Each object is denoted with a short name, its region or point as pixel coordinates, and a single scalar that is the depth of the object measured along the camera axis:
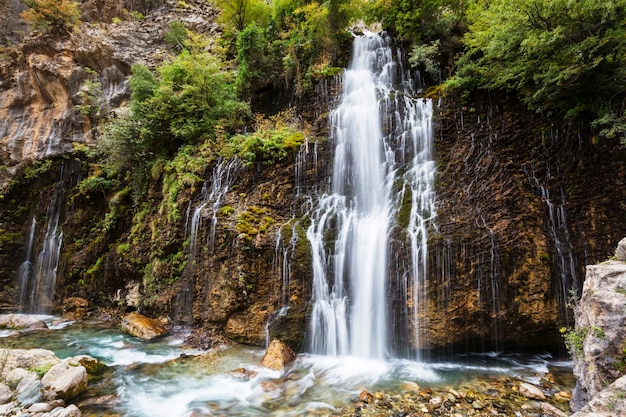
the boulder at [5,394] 4.68
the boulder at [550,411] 4.47
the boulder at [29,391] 4.65
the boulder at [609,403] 2.57
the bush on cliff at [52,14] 15.10
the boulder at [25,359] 5.53
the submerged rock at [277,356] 6.52
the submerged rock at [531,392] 5.10
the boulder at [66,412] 4.43
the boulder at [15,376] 5.08
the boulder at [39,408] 4.43
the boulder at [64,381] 5.00
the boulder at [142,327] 8.56
